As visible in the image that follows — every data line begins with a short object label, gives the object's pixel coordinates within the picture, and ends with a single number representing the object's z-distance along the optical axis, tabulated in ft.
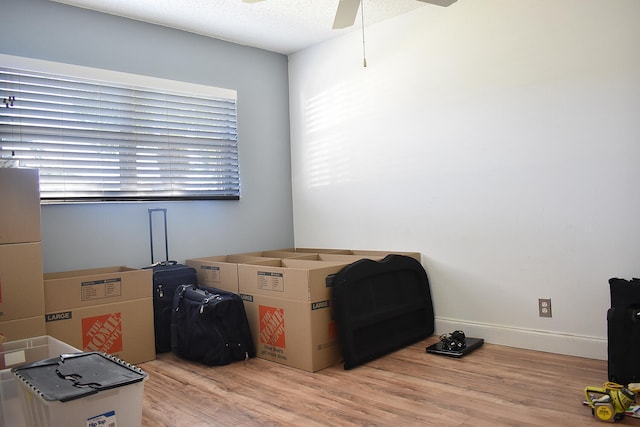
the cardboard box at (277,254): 13.35
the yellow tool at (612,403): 6.63
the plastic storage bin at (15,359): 6.27
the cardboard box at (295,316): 9.60
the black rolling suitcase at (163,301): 11.07
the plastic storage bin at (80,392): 5.16
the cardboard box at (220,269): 11.44
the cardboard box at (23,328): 8.35
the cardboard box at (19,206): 8.41
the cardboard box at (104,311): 9.38
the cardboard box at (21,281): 8.39
